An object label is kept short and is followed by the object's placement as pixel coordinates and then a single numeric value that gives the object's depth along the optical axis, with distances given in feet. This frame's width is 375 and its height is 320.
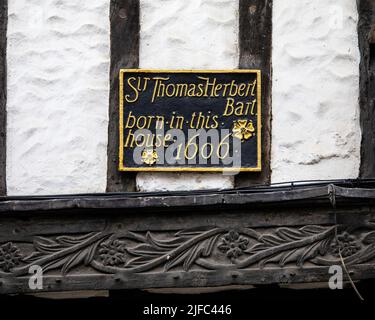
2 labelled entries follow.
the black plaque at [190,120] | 36.42
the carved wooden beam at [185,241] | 34.60
